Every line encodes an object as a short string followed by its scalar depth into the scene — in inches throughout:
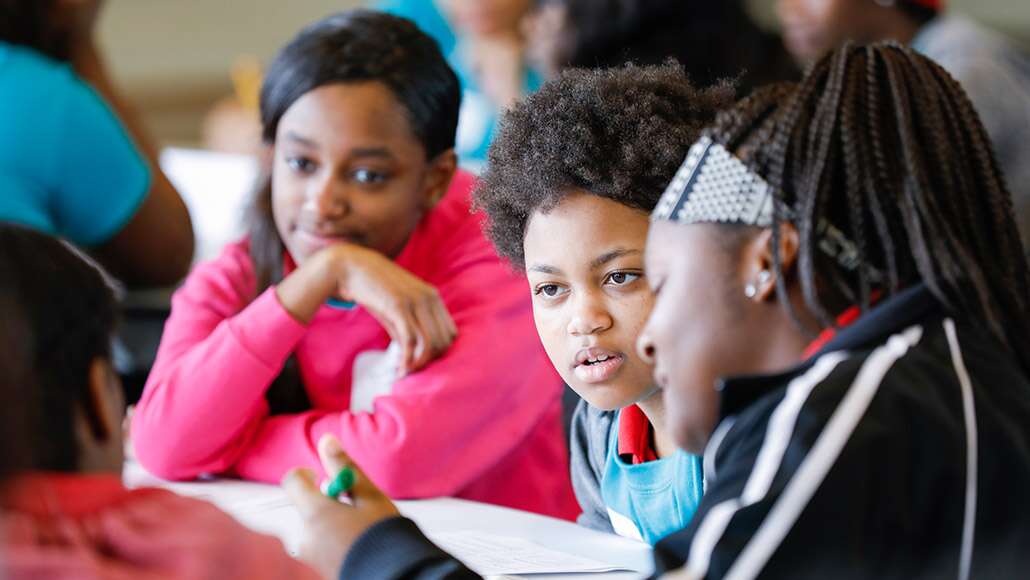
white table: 111.0
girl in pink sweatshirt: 118.9
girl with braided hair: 96.9
